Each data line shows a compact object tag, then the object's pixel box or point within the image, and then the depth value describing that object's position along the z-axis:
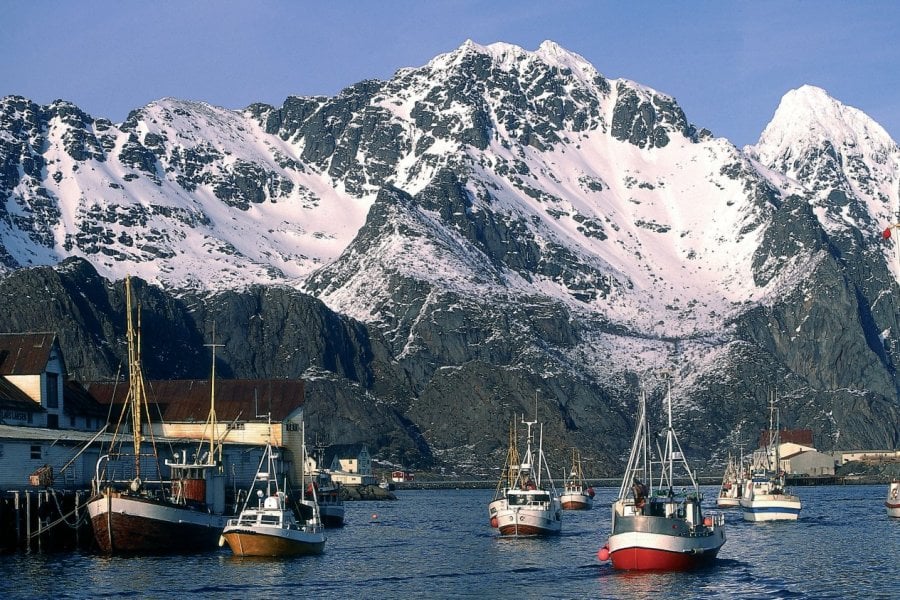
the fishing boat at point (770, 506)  159.12
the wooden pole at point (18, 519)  111.94
